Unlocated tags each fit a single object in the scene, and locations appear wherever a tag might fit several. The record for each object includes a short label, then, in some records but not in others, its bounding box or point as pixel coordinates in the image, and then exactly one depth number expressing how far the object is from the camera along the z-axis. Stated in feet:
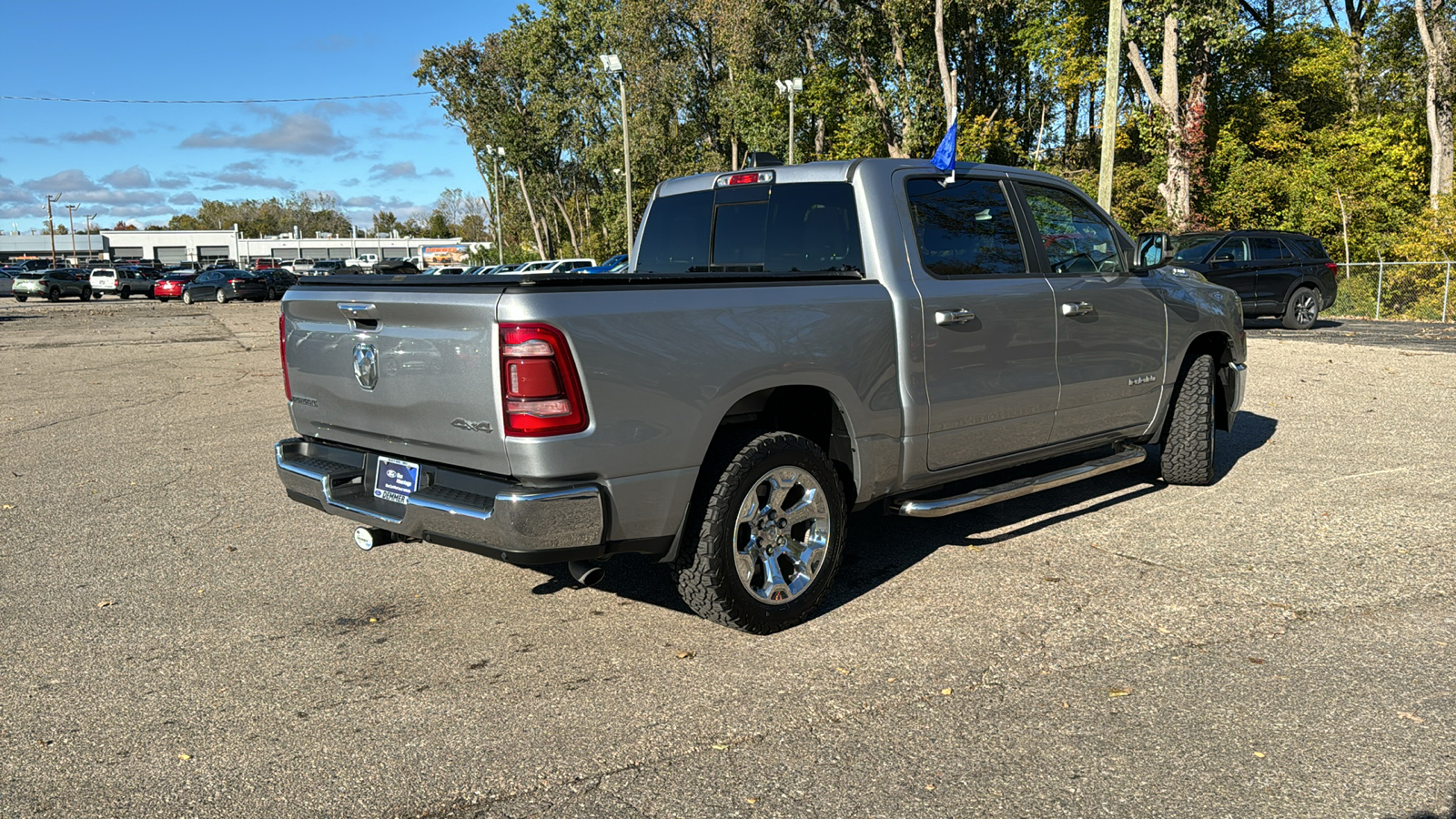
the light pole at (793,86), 108.37
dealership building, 471.62
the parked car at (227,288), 152.46
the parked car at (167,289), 156.46
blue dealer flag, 17.47
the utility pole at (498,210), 216.08
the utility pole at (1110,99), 57.57
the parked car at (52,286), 161.17
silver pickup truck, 12.39
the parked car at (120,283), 170.09
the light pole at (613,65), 92.25
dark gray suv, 64.18
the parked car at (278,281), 157.58
